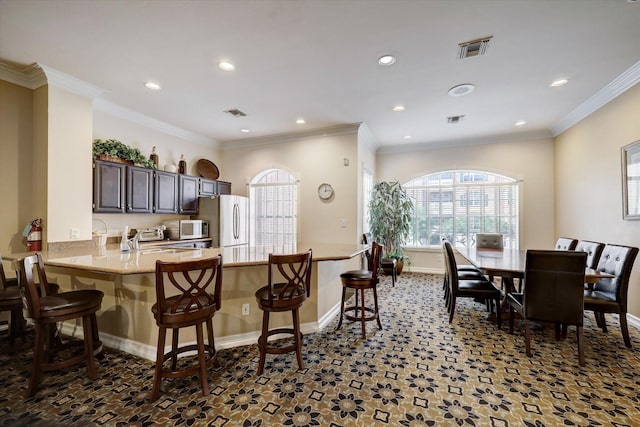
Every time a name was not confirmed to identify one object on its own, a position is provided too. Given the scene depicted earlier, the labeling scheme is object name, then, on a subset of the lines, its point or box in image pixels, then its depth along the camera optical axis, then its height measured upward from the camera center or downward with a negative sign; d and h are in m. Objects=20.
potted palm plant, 5.75 -0.10
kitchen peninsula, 2.47 -0.76
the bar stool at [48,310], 2.01 -0.76
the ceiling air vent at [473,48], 2.63 +1.70
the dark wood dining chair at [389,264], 5.15 -0.99
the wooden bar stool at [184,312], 1.85 -0.71
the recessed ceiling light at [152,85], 3.51 +1.72
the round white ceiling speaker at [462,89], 3.55 +1.69
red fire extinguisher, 3.15 -0.25
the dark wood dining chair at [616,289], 2.63 -0.78
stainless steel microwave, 4.76 -0.28
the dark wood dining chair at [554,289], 2.40 -0.70
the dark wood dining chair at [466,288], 3.20 -0.91
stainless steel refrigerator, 5.22 -0.08
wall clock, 5.20 +0.44
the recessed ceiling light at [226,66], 3.05 +1.72
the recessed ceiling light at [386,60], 2.92 +1.71
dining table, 2.66 -0.58
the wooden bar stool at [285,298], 2.24 -0.73
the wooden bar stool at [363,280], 2.95 -0.74
